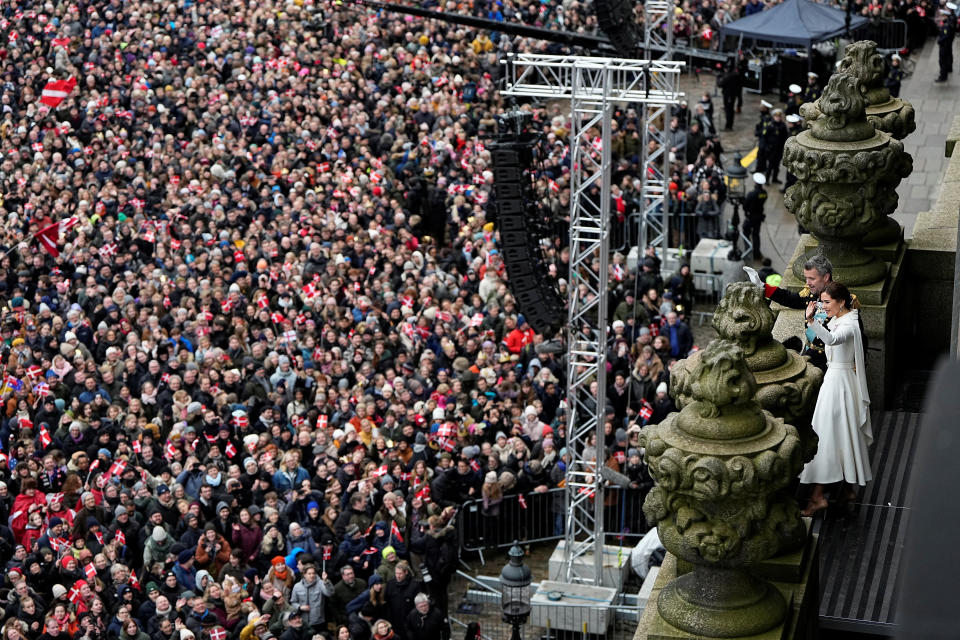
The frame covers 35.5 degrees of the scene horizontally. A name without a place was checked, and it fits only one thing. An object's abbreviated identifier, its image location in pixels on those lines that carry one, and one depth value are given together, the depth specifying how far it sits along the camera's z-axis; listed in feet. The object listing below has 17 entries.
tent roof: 115.65
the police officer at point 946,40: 117.60
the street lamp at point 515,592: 49.67
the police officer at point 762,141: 104.27
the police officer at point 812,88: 105.79
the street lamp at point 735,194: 88.28
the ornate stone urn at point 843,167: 31.83
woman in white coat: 28.76
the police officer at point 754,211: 89.25
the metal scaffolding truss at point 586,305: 61.21
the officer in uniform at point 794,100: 104.63
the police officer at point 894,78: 107.45
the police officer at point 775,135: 103.04
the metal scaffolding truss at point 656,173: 89.04
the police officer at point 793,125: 96.27
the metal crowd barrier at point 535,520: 65.16
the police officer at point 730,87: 120.57
